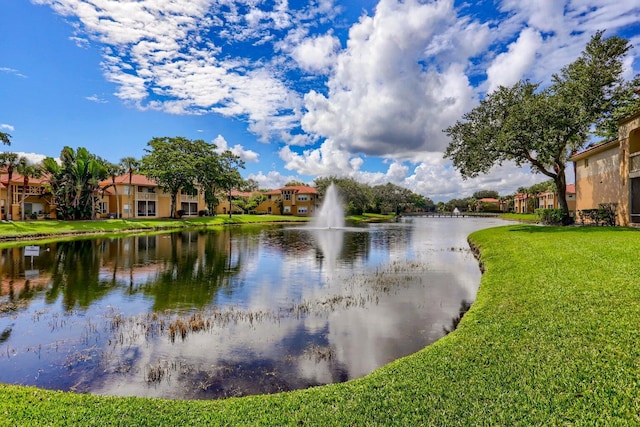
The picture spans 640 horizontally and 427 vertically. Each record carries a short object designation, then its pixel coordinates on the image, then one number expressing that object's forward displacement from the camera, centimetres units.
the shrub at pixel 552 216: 3053
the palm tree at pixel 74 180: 4722
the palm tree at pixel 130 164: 5672
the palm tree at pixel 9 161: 3972
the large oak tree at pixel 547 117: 2630
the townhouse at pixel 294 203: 8875
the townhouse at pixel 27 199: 4603
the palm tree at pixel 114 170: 5450
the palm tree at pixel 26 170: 4069
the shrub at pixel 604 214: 2541
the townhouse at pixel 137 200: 5913
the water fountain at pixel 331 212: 6023
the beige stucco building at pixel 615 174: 2341
